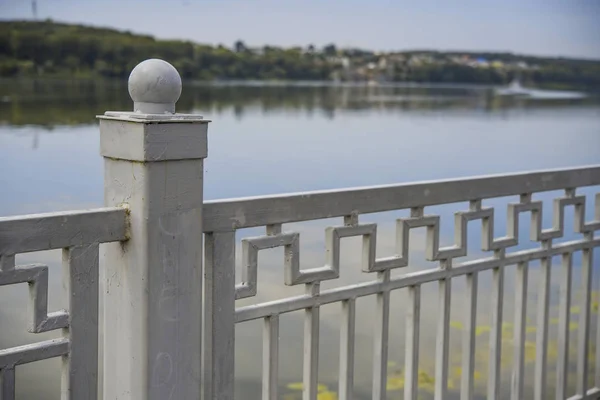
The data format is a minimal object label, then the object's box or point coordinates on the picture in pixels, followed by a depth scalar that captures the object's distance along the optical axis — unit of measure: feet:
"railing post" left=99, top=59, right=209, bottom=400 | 5.38
